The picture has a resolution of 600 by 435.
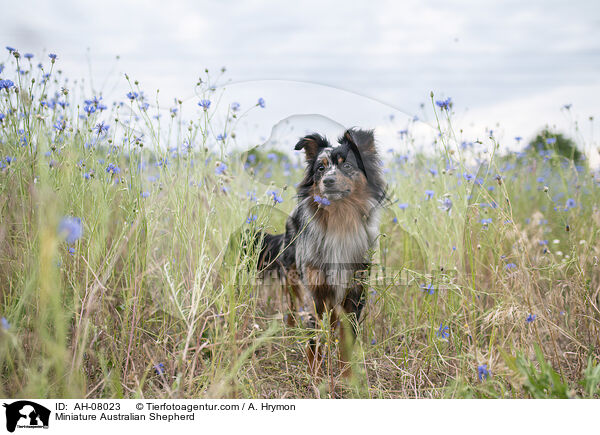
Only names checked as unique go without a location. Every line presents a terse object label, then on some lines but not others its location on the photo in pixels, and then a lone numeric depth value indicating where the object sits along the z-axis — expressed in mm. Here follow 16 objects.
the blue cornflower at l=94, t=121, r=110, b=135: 2392
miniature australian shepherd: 2242
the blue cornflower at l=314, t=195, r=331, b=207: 2198
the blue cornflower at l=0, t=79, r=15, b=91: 2320
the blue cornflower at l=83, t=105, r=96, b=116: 2397
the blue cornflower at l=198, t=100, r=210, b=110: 2422
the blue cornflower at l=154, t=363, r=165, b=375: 2093
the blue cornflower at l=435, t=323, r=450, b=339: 2379
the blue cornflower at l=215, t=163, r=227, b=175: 2430
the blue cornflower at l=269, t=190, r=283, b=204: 2271
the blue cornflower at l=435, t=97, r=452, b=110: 2385
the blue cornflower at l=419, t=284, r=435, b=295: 2271
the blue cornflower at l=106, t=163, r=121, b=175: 2305
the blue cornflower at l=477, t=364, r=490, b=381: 1987
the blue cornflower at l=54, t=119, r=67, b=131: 2449
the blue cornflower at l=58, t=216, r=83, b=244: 1713
